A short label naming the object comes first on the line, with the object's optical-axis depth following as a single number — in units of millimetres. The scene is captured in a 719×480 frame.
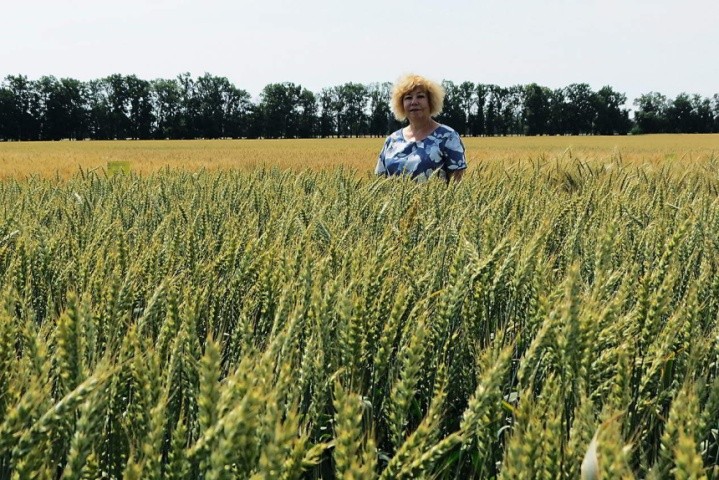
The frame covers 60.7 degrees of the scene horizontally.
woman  4590
